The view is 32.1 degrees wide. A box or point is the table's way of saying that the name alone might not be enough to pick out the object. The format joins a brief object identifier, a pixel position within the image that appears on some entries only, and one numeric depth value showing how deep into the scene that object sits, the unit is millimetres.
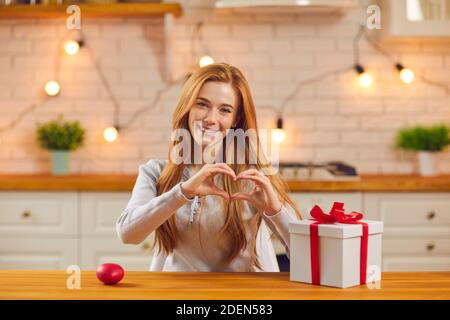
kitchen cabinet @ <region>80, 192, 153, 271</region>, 3670
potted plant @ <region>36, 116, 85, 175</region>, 4066
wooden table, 1623
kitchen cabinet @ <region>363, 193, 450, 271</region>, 3650
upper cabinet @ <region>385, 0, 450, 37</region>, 3916
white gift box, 1710
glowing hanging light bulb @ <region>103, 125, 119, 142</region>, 4191
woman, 2221
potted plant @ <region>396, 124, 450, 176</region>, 4027
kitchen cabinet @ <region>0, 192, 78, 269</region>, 3668
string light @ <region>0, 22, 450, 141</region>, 4172
